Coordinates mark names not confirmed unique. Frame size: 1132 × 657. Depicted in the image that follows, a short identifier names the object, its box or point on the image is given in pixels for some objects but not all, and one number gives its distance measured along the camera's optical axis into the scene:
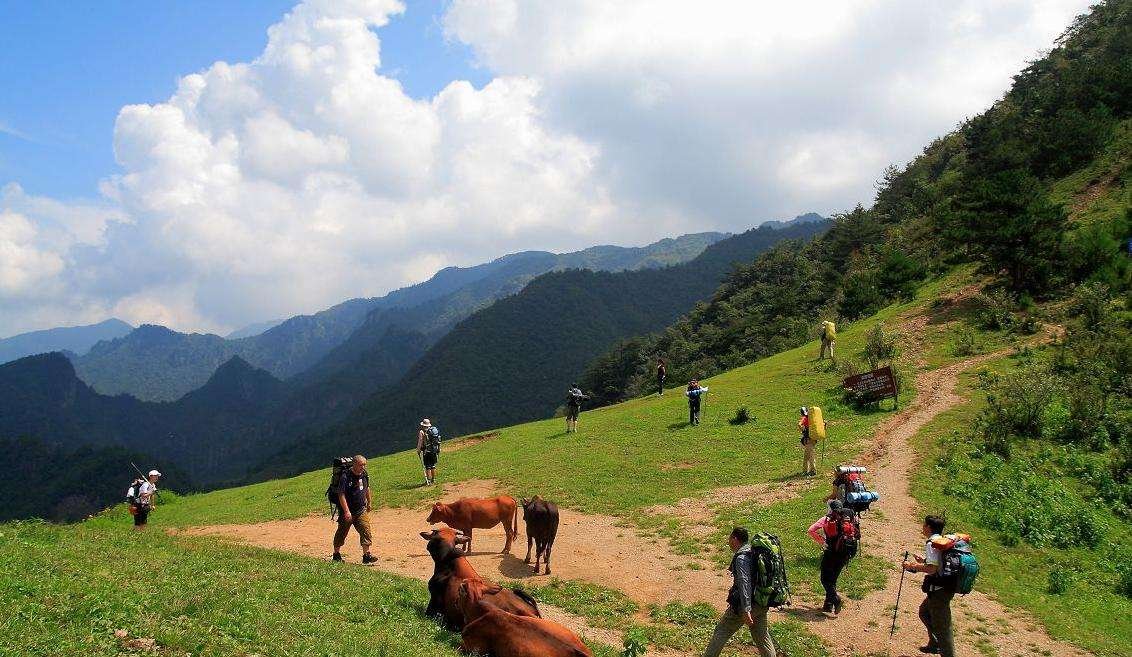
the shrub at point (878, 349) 30.02
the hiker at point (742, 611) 8.40
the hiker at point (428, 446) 22.59
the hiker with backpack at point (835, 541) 10.75
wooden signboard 25.25
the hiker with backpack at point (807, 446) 19.00
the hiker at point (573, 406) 30.16
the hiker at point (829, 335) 32.44
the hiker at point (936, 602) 8.91
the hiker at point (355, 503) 13.31
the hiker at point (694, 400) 27.48
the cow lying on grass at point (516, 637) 7.66
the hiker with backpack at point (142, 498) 16.73
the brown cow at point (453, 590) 8.82
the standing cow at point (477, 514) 14.91
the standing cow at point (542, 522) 13.28
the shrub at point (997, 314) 30.22
